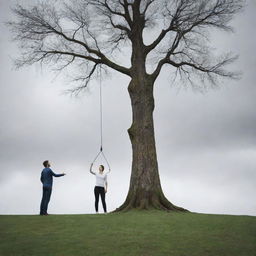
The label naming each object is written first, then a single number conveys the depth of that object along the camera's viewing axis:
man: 13.94
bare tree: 15.01
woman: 15.08
